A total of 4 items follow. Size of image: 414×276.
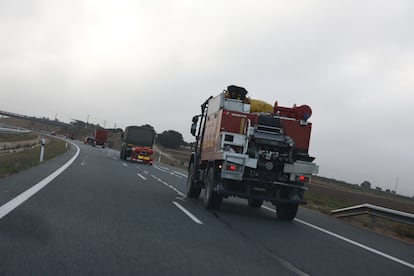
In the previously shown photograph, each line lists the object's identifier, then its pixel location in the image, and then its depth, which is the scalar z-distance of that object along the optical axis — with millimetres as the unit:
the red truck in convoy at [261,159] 12125
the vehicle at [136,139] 40406
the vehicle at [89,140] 88250
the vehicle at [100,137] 75044
